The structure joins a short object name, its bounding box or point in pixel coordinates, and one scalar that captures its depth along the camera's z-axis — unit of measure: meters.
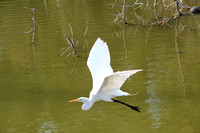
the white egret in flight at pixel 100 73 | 10.99
